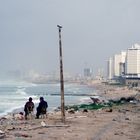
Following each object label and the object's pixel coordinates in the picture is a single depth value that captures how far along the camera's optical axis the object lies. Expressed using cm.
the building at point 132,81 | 15688
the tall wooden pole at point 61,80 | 1924
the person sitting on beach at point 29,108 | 2331
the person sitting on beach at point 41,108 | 2270
